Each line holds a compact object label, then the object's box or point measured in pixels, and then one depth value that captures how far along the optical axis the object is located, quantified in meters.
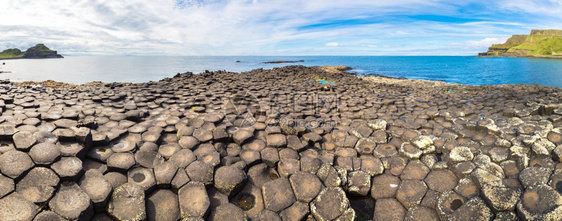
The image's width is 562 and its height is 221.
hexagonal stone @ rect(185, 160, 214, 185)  4.06
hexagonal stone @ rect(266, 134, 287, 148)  5.53
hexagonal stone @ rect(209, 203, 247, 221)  3.47
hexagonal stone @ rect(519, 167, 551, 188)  3.74
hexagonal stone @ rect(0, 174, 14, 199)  3.09
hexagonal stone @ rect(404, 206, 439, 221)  3.74
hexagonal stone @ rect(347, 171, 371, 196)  4.38
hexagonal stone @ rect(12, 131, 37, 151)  3.86
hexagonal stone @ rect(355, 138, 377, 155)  5.57
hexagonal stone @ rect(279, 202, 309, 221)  3.63
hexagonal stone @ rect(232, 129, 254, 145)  5.59
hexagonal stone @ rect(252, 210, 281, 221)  3.55
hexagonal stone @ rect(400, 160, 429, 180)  4.64
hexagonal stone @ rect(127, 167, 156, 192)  3.80
